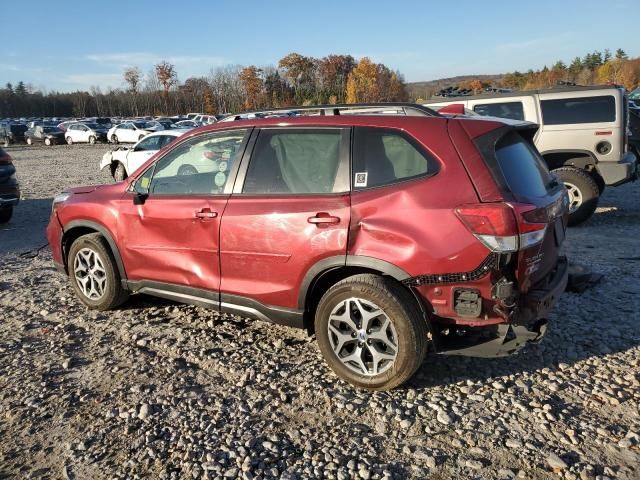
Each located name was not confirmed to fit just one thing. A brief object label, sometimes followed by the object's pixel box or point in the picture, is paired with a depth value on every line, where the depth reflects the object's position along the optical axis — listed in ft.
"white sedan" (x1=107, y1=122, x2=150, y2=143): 112.41
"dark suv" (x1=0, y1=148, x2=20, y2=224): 28.09
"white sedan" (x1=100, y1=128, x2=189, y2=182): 44.88
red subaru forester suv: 10.12
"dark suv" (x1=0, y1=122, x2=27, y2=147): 135.03
